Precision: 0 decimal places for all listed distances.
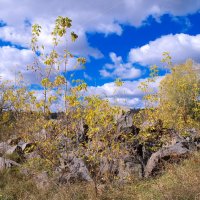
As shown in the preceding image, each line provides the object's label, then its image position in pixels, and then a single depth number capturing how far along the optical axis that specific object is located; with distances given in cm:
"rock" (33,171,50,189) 814
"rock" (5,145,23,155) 1131
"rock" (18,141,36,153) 1119
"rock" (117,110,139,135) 904
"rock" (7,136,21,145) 1367
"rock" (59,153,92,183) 821
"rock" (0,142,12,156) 1132
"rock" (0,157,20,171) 977
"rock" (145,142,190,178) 892
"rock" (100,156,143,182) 829
